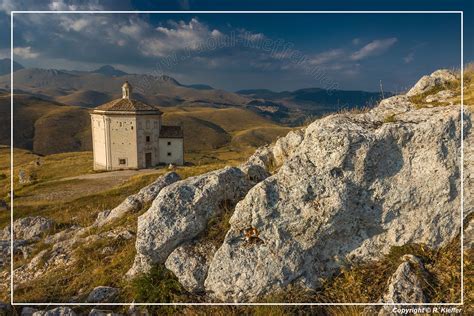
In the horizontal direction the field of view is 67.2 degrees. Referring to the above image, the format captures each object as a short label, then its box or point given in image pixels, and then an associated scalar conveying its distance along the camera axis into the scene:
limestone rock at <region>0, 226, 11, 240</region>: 17.06
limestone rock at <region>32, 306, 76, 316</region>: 6.88
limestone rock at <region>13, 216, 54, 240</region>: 15.51
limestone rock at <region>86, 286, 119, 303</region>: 7.66
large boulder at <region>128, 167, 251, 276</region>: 7.80
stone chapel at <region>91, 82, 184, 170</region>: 53.28
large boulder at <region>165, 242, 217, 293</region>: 7.38
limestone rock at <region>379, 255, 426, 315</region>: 6.68
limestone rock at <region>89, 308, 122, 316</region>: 7.02
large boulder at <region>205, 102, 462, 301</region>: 7.19
